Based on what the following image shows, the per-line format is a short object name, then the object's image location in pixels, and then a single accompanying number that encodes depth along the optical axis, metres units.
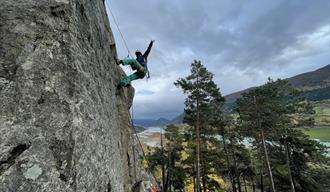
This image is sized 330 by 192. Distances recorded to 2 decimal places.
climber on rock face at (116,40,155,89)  9.85
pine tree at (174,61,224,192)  23.64
